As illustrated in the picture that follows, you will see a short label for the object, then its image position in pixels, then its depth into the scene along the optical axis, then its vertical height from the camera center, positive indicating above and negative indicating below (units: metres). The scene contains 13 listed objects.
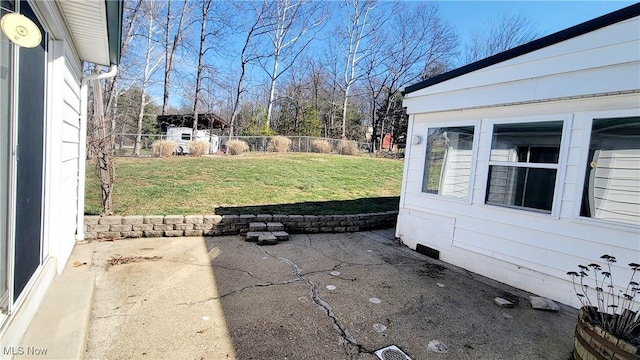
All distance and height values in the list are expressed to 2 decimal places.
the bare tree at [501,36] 22.35 +10.69
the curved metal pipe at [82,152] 4.35 -0.21
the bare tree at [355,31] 24.02 +10.60
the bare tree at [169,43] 20.05 +6.95
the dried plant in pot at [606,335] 1.90 -1.03
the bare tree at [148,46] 18.80 +6.71
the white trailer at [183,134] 19.98 +0.88
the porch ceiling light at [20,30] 1.55 +0.55
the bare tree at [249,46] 22.09 +7.98
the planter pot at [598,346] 1.87 -1.09
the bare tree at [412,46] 25.48 +10.29
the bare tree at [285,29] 22.38 +9.80
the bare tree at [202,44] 20.11 +7.05
